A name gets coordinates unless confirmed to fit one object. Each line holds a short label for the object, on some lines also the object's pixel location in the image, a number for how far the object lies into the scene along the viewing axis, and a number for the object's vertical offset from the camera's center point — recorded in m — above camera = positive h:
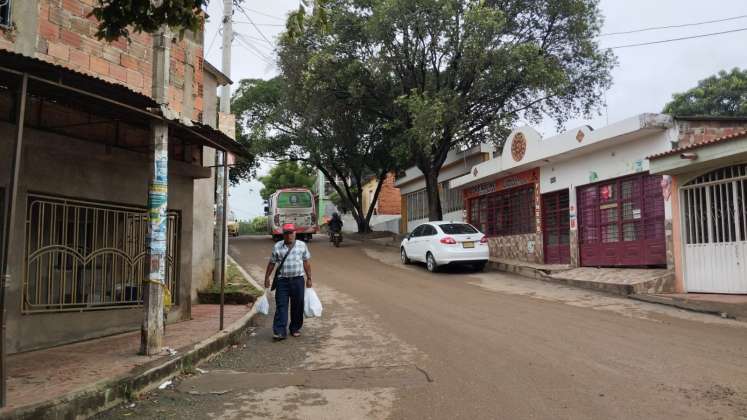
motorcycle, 24.68 +0.14
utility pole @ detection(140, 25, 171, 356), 5.99 +0.07
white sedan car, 15.62 -0.15
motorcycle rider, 25.00 +0.79
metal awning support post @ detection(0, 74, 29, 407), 4.03 +0.22
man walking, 7.64 -0.49
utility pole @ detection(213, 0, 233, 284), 12.10 +3.24
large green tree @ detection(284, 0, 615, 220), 17.72 +6.21
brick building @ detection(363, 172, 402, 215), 41.00 +3.06
